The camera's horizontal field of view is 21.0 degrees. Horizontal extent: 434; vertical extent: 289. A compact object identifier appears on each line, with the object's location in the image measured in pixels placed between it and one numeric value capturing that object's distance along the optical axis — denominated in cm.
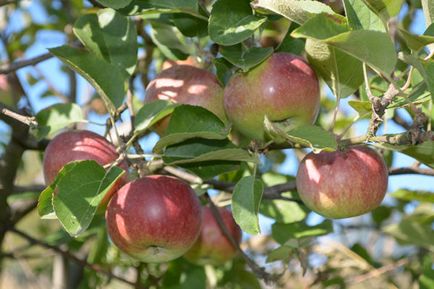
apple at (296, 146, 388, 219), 86
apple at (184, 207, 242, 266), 113
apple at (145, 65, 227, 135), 94
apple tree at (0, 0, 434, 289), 83
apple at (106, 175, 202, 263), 88
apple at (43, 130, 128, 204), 91
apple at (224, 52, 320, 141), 88
